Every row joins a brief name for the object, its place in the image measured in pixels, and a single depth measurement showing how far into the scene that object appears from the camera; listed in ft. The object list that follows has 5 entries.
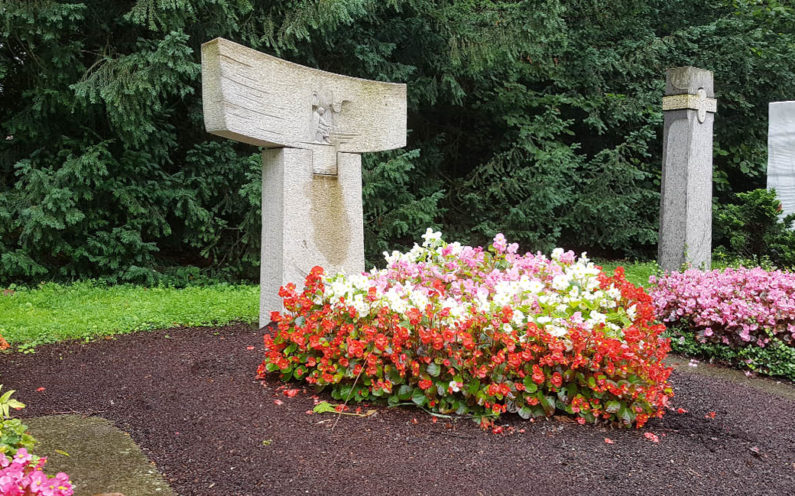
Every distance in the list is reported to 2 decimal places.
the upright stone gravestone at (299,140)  15.01
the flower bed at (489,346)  10.61
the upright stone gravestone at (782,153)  27.07
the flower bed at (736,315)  15.85
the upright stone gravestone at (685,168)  20.15
